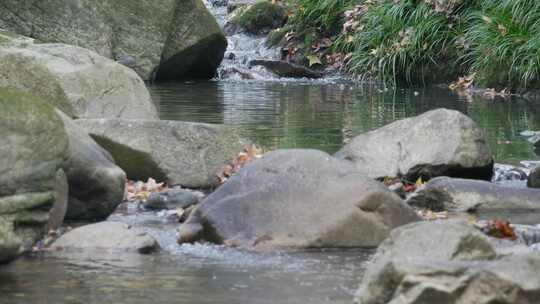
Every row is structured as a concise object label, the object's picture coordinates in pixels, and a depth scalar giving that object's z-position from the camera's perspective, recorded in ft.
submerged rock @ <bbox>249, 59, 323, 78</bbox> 95.62
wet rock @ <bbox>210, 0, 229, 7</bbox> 115.71
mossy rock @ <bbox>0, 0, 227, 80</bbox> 83.76
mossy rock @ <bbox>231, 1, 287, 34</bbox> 108.10
